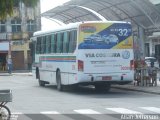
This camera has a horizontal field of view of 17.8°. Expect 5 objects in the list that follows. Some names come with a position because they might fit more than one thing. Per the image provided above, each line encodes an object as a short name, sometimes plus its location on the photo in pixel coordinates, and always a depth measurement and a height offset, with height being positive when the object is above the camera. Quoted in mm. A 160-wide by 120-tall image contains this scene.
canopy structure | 43681 +4035
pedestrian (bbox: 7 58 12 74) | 55600 -1314
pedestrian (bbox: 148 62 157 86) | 25578 -1034
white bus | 22906 +13
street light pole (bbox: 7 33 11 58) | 66188 +2078
